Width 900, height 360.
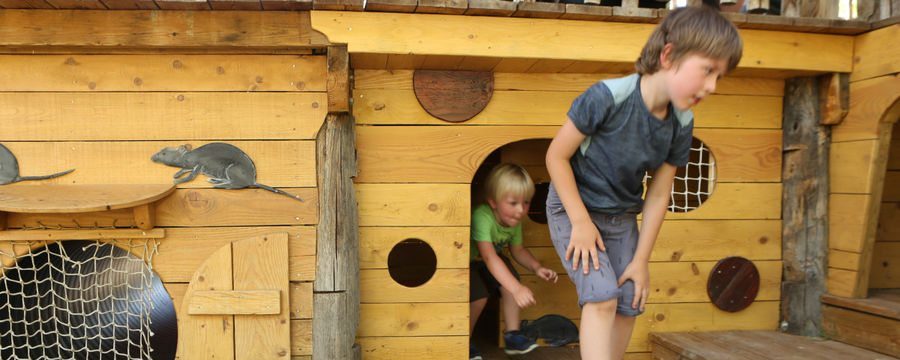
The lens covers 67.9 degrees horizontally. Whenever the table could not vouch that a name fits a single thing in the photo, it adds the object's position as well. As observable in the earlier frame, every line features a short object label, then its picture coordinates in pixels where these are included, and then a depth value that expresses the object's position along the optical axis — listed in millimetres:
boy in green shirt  3041
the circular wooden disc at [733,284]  3213
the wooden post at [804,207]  3170
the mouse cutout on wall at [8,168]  2734
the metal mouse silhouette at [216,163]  2785
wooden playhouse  2666
